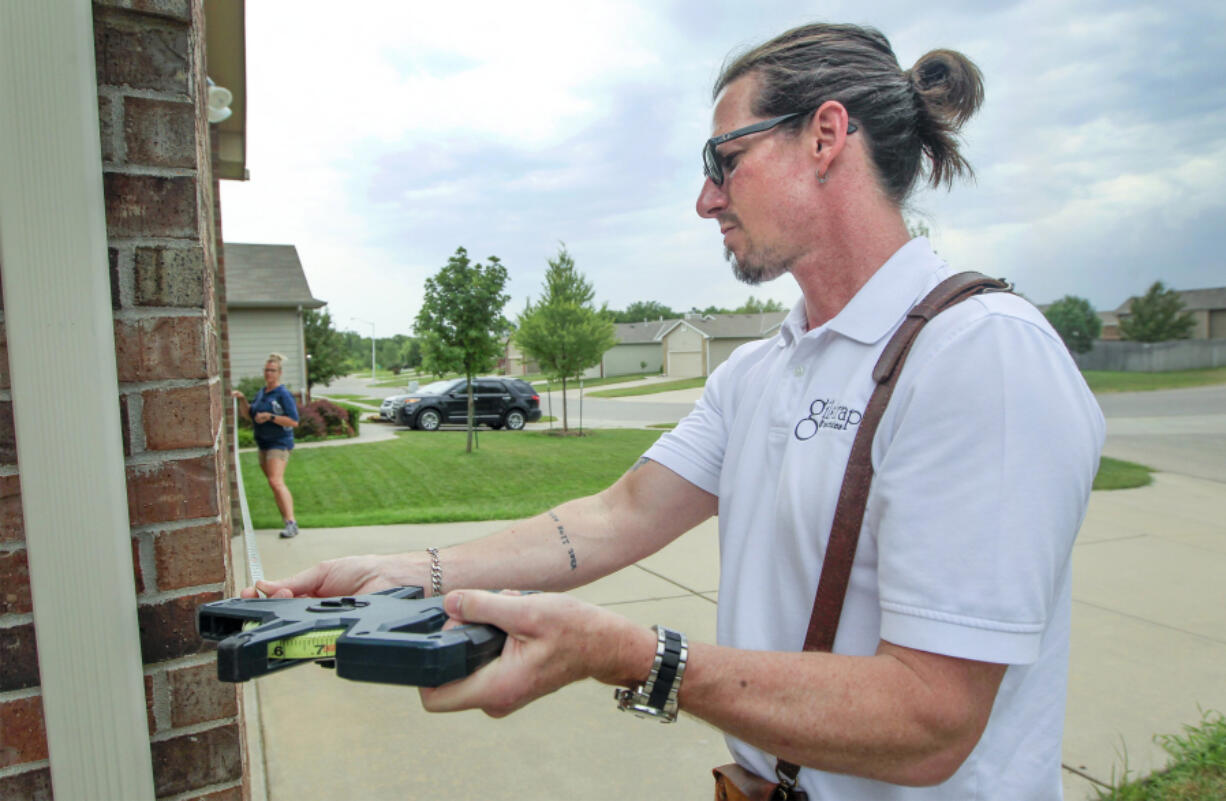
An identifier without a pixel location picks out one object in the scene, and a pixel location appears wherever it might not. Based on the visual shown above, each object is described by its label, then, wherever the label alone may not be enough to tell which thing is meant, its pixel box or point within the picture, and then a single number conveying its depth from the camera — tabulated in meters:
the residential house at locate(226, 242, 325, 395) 23.36
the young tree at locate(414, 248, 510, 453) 16.50
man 1.05
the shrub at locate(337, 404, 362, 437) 19.09
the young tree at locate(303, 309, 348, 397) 33.56
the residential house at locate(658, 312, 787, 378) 58.38
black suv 22.58
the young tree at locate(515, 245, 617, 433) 22.36
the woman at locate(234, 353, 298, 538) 7.61
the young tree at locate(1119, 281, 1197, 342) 52.06
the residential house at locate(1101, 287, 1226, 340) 63.69
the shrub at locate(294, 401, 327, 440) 17.62
